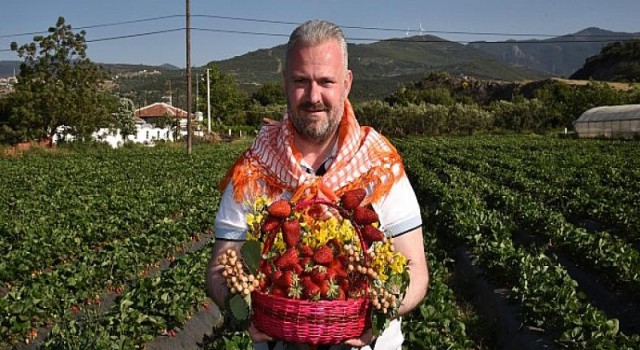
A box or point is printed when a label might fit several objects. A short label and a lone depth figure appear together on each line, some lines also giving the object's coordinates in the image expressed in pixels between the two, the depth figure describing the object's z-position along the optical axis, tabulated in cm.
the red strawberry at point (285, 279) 218
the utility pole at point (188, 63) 3241
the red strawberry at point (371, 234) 227
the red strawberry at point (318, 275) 218
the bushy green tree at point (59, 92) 4443
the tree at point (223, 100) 9619
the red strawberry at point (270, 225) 225
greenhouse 4081
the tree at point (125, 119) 6419
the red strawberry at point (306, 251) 222
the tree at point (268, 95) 11510
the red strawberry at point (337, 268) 223
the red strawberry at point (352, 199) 228
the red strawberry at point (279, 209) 222
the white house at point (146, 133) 5356
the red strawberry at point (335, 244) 226
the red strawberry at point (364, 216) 226
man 244
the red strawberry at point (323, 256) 218
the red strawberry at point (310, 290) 216
